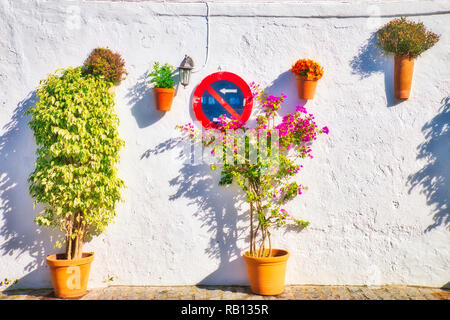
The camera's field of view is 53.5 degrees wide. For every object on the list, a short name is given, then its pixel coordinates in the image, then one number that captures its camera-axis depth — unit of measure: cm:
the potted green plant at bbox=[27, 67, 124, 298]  506
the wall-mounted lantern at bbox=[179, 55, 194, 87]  547
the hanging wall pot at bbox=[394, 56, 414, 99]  549
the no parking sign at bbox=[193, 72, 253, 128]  561
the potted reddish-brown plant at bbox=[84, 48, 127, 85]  541
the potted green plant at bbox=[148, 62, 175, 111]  546
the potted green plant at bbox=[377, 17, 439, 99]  544
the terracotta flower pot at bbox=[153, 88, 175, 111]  545
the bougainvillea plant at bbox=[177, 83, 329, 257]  542
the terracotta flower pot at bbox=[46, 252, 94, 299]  509
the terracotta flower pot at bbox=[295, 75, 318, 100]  546
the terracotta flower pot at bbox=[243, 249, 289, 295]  514
